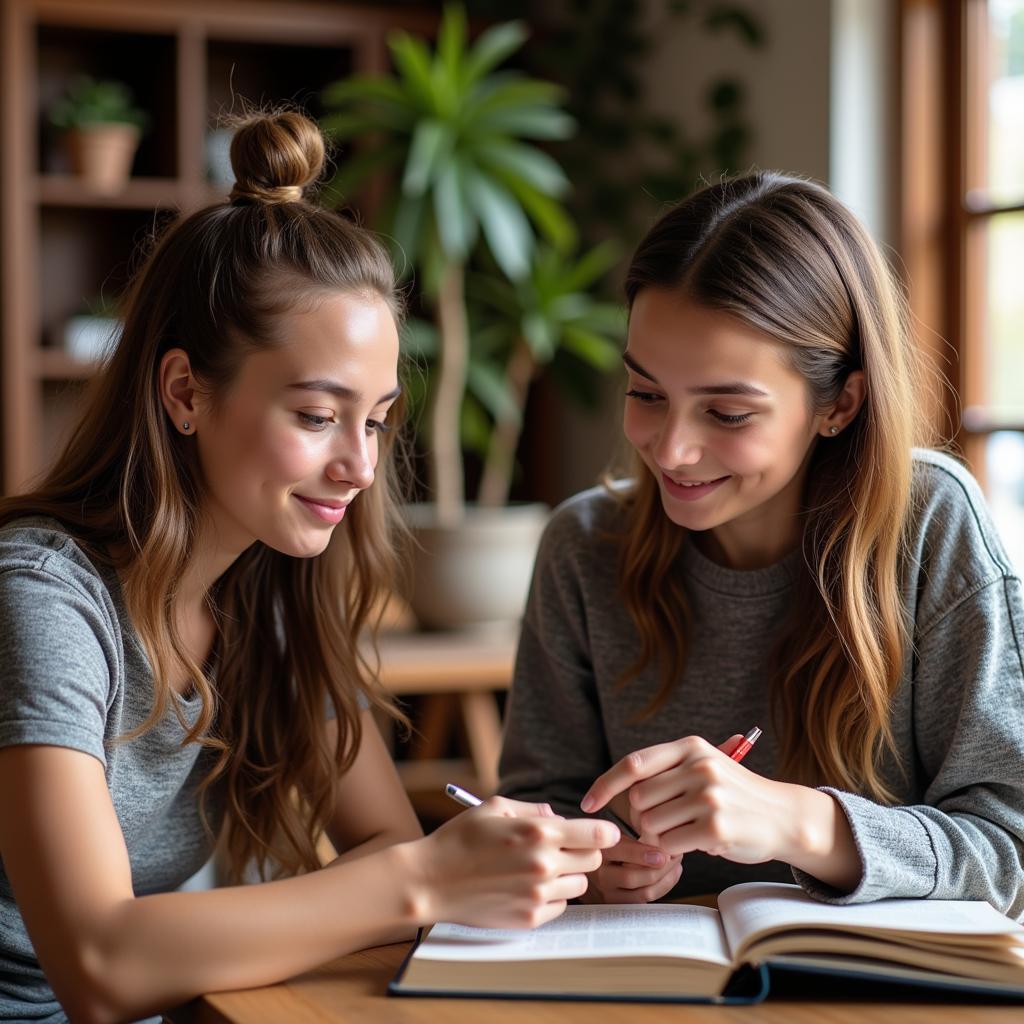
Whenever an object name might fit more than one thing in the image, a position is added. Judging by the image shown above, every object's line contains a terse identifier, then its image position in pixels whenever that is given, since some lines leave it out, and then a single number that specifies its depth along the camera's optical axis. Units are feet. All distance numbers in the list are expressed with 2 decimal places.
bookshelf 11.67
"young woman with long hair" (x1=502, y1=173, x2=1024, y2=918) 4.13
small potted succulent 12.10
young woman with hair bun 3.44
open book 3.29
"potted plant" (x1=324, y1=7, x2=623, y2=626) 10.02
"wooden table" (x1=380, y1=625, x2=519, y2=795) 9.46
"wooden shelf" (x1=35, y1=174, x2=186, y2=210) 12.03
